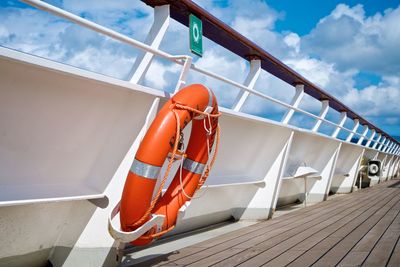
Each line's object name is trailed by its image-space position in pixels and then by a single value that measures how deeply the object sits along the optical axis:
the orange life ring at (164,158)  1.95
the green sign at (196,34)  2.52
